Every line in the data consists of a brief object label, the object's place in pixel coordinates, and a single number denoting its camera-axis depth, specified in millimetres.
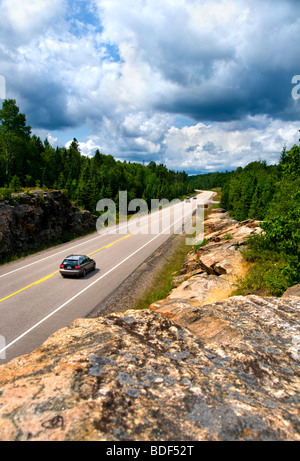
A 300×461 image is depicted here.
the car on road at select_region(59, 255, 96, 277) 19125
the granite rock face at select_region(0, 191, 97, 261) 24633
